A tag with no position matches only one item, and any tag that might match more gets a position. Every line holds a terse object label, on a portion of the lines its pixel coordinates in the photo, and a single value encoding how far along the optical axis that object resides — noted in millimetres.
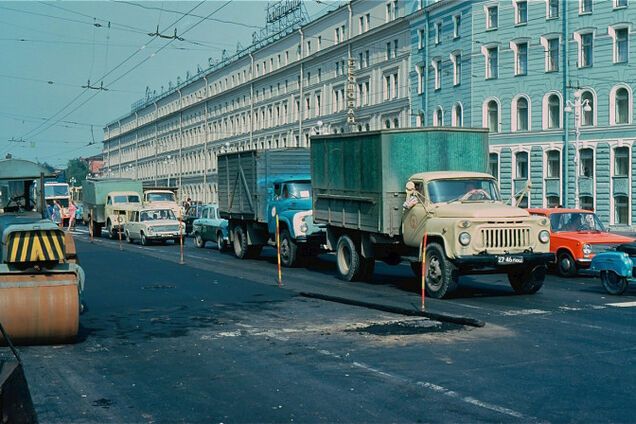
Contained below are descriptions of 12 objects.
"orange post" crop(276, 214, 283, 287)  19195
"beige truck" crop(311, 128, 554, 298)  15750
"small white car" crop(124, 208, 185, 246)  36469
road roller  10930
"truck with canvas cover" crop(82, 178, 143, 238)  42562
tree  181750
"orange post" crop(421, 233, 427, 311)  15480
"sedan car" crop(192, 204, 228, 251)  31538
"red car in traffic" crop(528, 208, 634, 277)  20688
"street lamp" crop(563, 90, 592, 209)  47000
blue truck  23355
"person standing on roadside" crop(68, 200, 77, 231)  50047
